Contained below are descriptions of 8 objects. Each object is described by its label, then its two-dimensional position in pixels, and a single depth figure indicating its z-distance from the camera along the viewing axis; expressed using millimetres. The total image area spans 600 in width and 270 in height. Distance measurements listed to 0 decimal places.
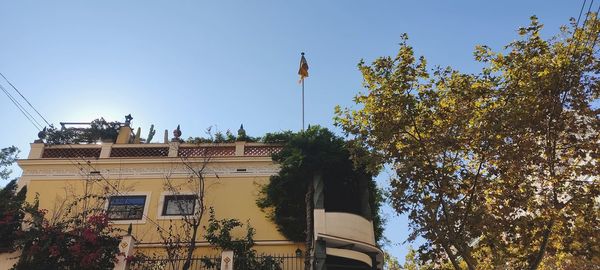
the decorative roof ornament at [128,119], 21244
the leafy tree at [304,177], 17031
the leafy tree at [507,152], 11820
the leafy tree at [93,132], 22109
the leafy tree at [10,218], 15812
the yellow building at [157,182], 17172
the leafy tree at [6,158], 25438
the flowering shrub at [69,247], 14727
